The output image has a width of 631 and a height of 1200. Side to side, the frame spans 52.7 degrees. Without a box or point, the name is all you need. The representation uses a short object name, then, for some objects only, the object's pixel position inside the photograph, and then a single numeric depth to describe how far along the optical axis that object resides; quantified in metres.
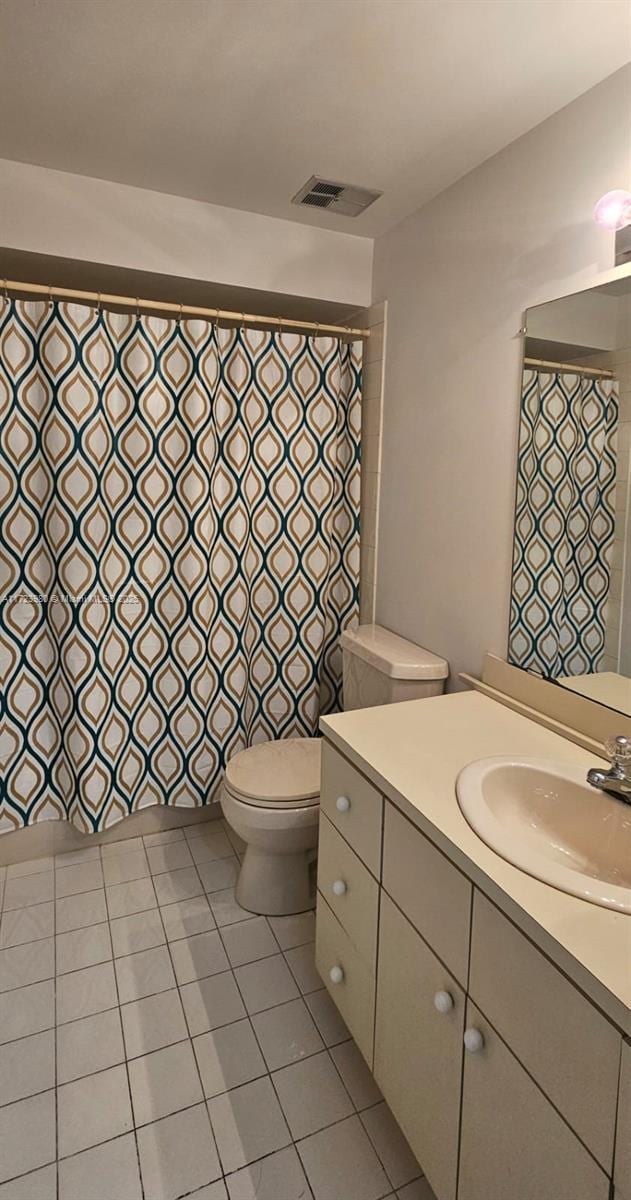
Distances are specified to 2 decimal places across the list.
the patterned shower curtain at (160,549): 2.05
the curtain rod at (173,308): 1.97
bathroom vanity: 0.79
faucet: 1.16
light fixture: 1.29
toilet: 1.89
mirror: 1.38
